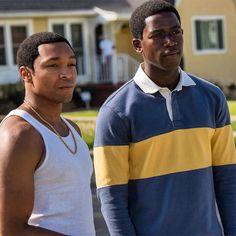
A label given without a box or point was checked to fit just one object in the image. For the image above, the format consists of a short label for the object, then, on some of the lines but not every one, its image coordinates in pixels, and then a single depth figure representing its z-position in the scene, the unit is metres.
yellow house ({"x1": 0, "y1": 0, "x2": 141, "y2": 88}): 23.72
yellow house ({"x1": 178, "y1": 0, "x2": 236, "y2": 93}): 26.06
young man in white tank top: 2.49
